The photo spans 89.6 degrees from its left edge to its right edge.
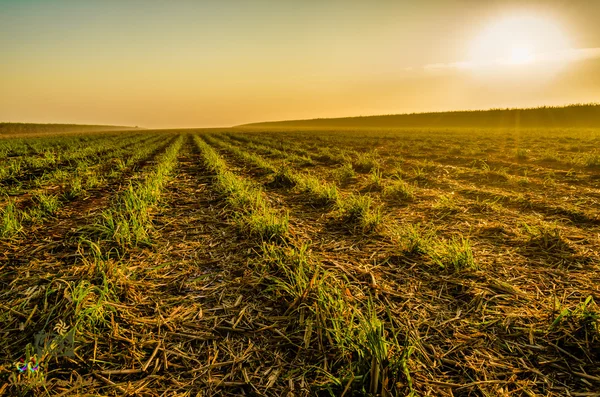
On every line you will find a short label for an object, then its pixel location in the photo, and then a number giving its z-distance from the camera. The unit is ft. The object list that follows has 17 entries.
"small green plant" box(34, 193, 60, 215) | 14.37
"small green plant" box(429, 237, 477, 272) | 9.39
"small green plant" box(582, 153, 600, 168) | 27.86
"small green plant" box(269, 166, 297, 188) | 22.11
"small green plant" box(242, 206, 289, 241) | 11.66
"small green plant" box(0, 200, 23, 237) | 11.32
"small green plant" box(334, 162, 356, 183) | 24.63
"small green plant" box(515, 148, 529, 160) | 36.01
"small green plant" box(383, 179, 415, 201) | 18.16
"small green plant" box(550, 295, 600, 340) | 6.38
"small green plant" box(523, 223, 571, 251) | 10.87
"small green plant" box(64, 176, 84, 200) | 17.46
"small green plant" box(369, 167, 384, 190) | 20.94
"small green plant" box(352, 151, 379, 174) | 29.49
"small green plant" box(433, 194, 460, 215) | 15.38
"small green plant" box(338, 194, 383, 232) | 12.80
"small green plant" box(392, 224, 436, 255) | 10.49
